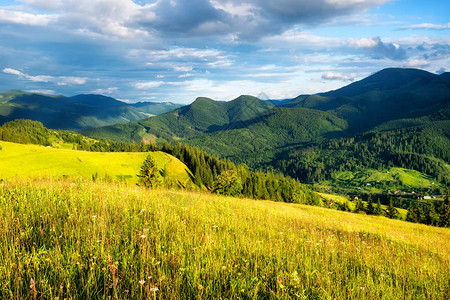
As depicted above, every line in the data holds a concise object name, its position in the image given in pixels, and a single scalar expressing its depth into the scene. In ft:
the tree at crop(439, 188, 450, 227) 244.22
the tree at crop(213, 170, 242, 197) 252.42
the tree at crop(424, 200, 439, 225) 274.16
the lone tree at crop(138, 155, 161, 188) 224.12
